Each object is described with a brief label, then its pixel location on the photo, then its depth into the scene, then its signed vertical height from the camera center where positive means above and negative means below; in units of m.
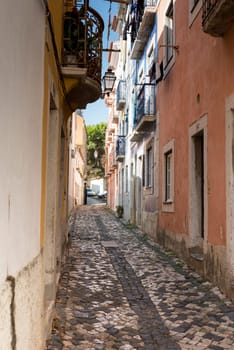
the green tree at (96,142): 58.22 +6.52
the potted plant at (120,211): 24.14 -1.16
